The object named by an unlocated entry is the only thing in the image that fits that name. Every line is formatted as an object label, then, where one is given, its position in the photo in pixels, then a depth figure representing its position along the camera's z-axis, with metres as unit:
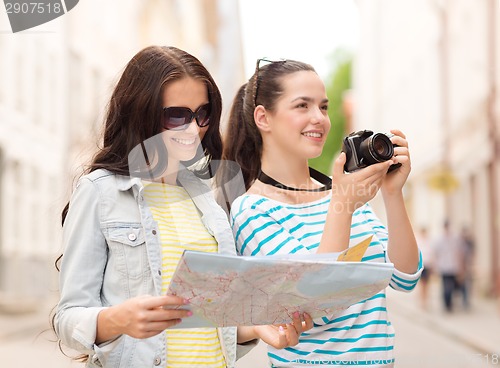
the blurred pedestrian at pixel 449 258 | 12.41
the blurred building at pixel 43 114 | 12.65
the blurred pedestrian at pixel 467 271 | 12.92
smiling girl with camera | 2.11
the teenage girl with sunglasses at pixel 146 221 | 1.80
